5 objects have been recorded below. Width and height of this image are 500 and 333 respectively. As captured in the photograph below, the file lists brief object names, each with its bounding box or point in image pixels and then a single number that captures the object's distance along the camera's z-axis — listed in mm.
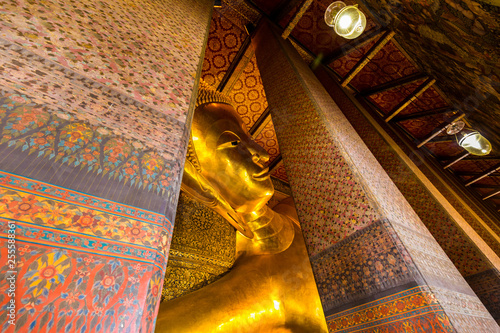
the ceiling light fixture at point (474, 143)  3540
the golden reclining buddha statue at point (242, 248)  2492
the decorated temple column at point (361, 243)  1218
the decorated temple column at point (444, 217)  2459
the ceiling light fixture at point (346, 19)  2857
